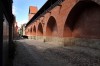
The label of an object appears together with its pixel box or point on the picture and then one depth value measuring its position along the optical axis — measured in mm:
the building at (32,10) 28689
